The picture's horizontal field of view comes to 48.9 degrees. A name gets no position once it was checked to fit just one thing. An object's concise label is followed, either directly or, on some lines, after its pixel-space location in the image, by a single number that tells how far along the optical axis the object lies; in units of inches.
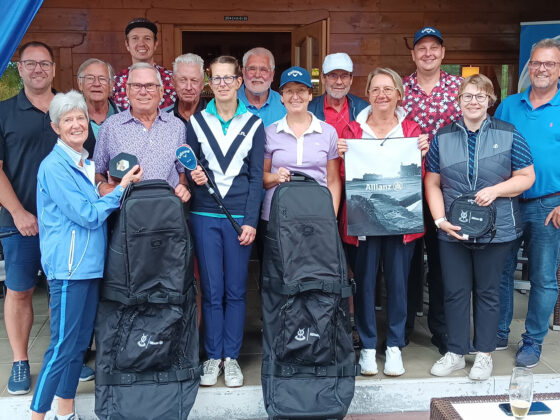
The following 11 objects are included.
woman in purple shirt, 116.2
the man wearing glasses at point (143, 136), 109.1
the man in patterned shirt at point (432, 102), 125.9
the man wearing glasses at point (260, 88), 137.7
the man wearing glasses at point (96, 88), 125.6
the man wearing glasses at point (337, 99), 134.9
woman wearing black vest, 112.8
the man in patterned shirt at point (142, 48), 140.2
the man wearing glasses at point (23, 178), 110.8
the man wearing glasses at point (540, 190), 121.7
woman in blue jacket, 96.3
